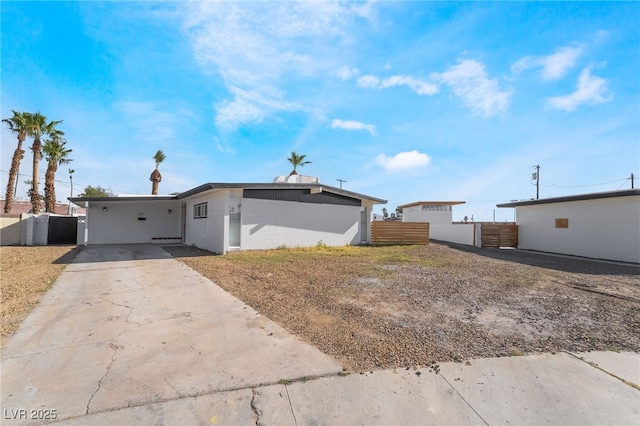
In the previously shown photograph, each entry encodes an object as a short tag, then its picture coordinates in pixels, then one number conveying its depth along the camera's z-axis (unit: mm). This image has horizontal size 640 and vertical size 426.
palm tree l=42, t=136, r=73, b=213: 20344
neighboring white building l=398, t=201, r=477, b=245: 20062
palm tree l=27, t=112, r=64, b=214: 18672
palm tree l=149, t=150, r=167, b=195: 28953
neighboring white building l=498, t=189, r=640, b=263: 11680
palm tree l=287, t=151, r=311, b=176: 32250
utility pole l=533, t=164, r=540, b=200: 31969
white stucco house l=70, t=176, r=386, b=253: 12469
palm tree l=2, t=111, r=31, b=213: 18562
